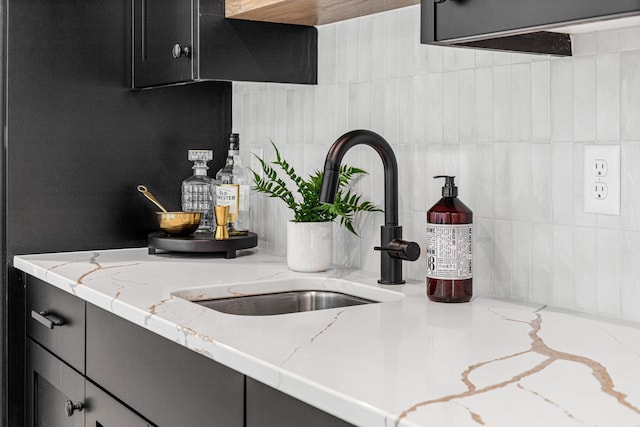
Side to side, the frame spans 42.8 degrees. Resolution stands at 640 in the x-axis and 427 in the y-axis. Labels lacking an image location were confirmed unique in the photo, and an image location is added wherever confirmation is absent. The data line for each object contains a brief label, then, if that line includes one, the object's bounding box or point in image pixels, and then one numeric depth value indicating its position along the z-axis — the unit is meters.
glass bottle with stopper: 2.60
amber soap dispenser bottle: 1.61
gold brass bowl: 2.43
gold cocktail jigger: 2.39
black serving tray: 2.31
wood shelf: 1.92
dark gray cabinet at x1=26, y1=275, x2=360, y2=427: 1.26
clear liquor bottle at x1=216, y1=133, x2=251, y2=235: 2.48
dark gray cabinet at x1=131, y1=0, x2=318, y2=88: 2.14
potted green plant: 2.04
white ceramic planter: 2.04
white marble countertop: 0.97
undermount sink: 1.84
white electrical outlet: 1.47
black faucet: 1.78
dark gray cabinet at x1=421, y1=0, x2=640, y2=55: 1.06
